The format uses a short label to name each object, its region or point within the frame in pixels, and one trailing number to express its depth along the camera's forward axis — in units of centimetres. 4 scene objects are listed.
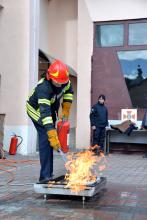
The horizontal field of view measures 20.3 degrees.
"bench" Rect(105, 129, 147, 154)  1298
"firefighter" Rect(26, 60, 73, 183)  582
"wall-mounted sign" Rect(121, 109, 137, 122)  1354
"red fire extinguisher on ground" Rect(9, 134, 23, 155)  1182
